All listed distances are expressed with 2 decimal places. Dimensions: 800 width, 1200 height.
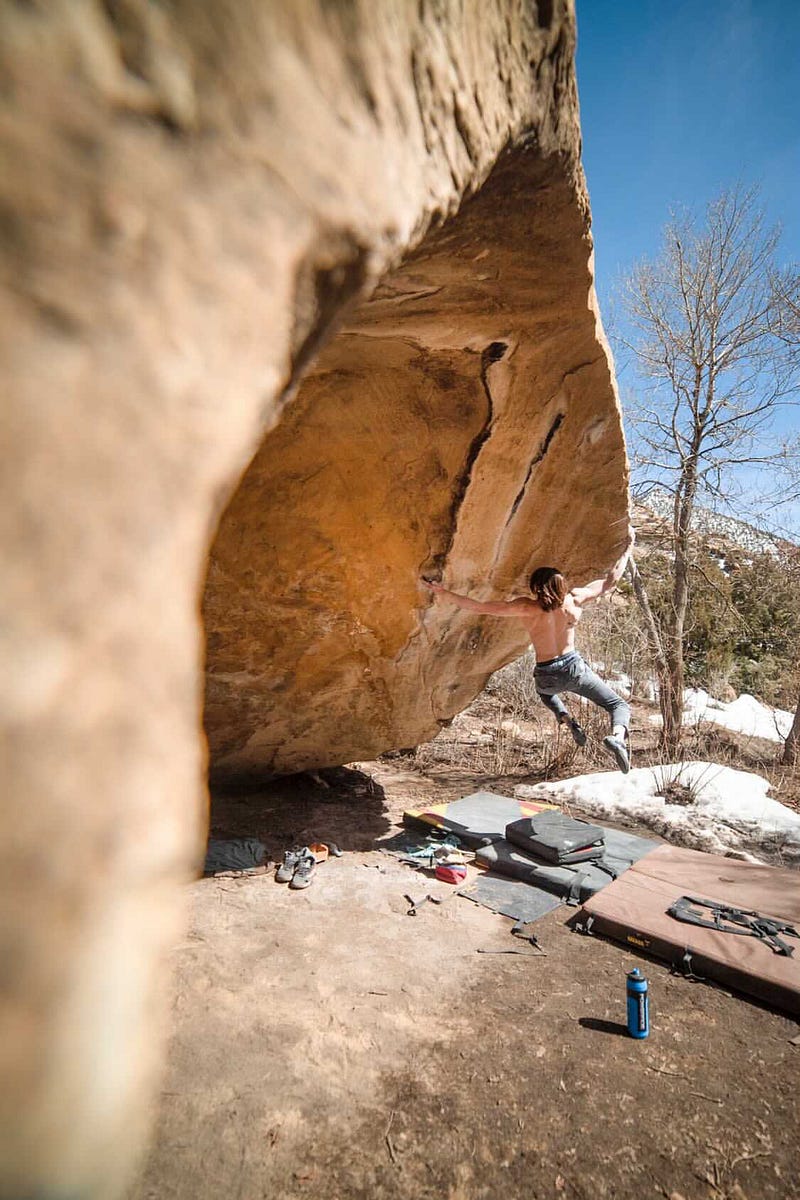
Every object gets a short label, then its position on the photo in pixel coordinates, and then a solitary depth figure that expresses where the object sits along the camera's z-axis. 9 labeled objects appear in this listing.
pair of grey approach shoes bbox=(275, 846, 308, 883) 3.98
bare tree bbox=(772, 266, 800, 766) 7.79
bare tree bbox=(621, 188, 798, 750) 7.68
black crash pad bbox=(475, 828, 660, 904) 3.95
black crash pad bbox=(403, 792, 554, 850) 4.83
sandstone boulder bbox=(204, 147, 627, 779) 2.33
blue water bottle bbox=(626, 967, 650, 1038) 2.52
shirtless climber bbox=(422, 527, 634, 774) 3.99
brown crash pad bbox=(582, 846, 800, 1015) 2.89
